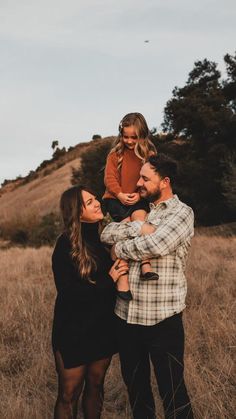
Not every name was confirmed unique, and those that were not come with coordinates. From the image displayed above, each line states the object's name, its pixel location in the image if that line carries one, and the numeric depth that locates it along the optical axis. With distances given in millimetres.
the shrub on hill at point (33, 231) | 19891
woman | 2850
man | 2734
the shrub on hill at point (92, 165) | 28562
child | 3781
